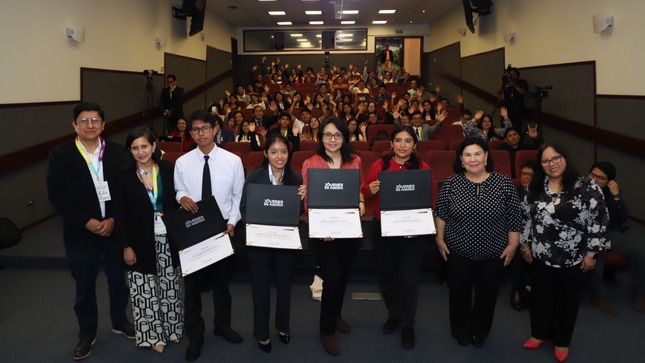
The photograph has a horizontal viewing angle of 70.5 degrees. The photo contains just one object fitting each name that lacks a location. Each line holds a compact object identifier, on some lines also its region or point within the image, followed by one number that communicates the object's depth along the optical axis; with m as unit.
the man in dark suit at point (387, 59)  17.05
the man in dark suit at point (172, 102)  9.26
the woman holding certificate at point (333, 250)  2.74
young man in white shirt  2.76
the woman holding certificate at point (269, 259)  2.71
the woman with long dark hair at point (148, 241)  2.67
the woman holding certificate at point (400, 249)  2.83
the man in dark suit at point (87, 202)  2.74
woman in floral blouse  2.59
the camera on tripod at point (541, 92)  7.24
